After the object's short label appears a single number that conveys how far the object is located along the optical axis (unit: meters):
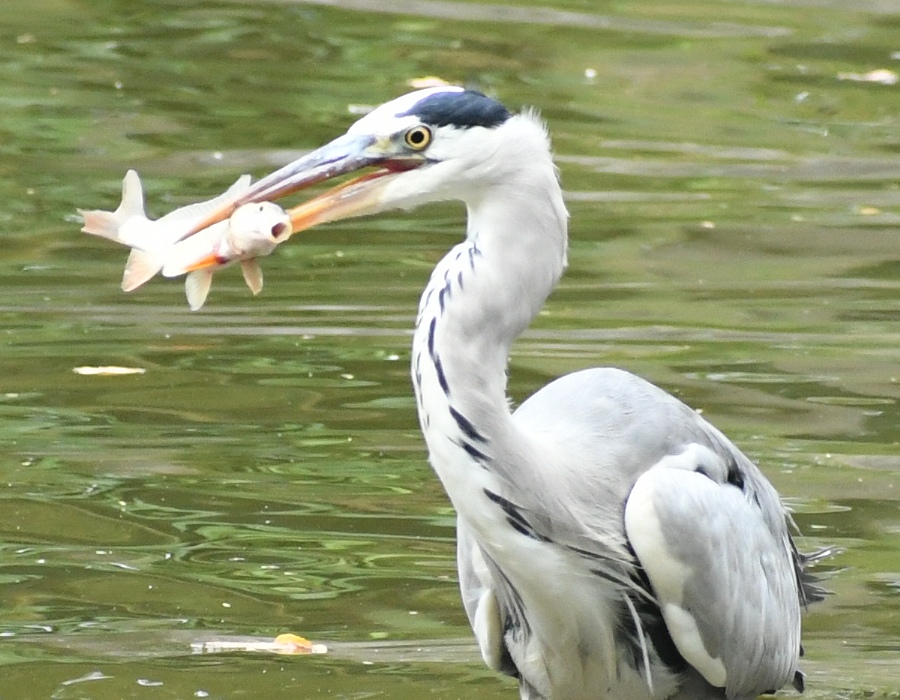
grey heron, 8.09
